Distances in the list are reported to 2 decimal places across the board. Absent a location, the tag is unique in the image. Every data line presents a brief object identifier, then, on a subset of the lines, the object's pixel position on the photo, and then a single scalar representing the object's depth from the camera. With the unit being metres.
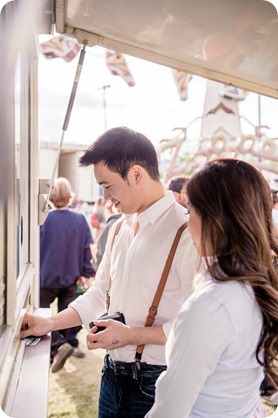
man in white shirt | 1.24
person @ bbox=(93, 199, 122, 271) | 3.54
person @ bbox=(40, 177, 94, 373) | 3.49
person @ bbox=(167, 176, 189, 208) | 3.42
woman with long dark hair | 0.80
